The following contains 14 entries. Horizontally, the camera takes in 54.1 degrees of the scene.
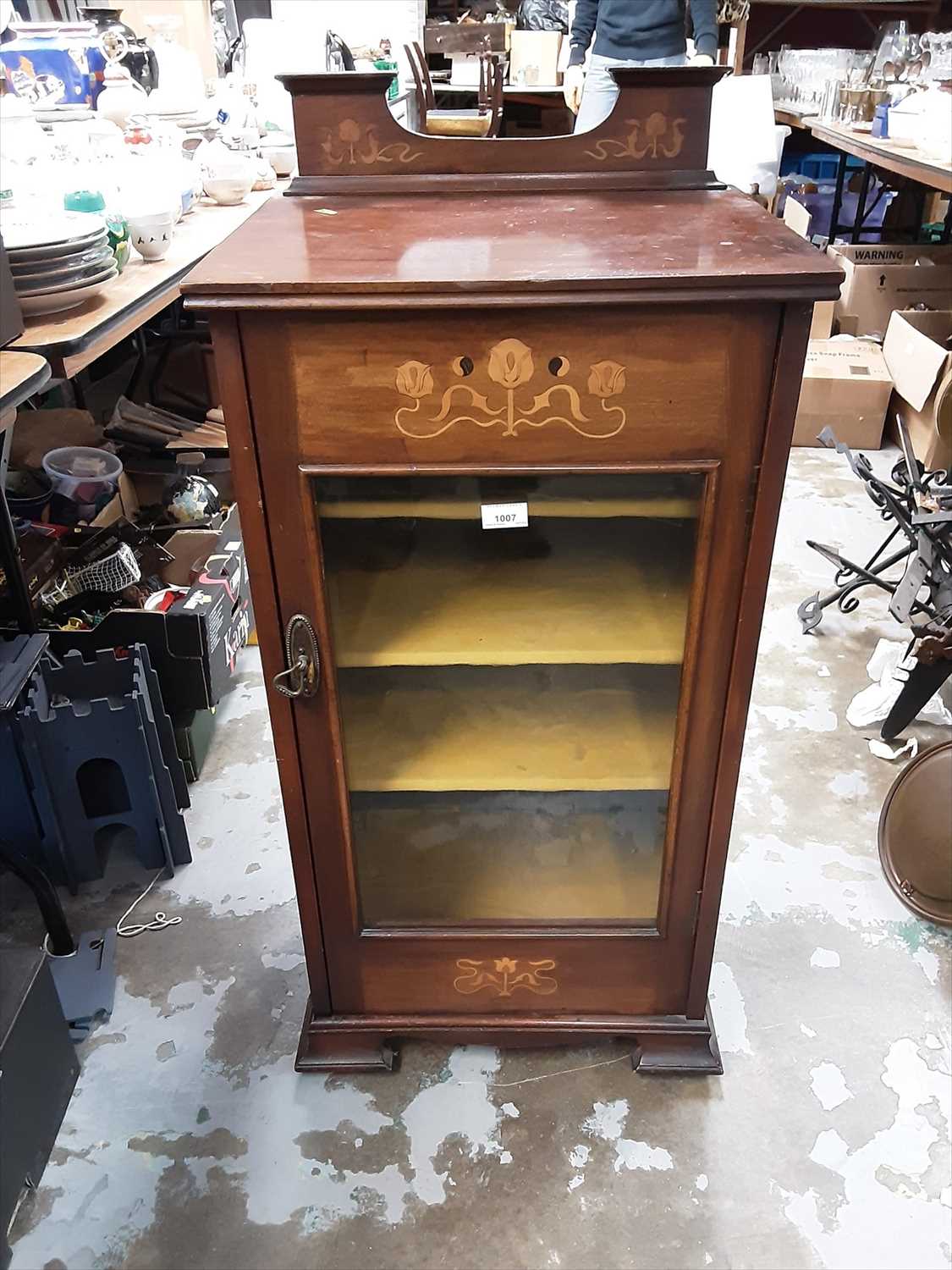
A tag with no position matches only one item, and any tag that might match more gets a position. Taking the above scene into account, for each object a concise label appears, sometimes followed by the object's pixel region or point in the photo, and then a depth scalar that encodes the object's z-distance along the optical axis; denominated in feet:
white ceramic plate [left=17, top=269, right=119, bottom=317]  4.21
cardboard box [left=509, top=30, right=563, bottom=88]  18.86
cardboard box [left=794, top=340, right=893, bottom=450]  10.62
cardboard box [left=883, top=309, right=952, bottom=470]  9.18
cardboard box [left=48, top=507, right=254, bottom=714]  5.96
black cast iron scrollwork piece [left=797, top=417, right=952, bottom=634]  6.61
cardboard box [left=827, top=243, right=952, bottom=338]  11.51
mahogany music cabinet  2.84
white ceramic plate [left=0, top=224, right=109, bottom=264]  4.09
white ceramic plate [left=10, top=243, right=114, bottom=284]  4.12
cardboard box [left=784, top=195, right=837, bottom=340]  11.71
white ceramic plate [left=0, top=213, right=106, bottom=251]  4.14
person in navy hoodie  11.65
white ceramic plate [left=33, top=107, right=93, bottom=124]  6.76
